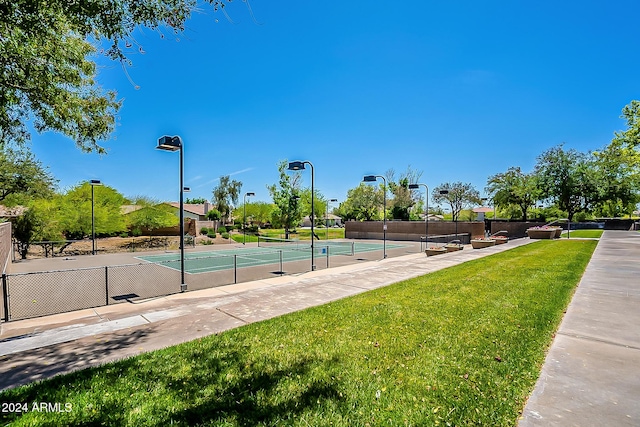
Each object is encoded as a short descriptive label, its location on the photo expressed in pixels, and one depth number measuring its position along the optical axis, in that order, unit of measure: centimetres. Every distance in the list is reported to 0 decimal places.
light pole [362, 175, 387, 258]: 1684
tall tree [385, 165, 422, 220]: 5047
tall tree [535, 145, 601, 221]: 4434
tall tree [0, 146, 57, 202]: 2220
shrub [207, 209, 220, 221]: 5888
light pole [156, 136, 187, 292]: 921
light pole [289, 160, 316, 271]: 1388
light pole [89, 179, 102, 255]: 2126
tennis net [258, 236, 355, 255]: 2523
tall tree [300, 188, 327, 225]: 7972
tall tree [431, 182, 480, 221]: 5443
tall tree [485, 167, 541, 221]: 4400
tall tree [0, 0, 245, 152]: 500
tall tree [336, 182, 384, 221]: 5481
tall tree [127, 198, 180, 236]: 3372
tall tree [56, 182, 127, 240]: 2770
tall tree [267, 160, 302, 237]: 4259
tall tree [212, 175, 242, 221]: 6288
